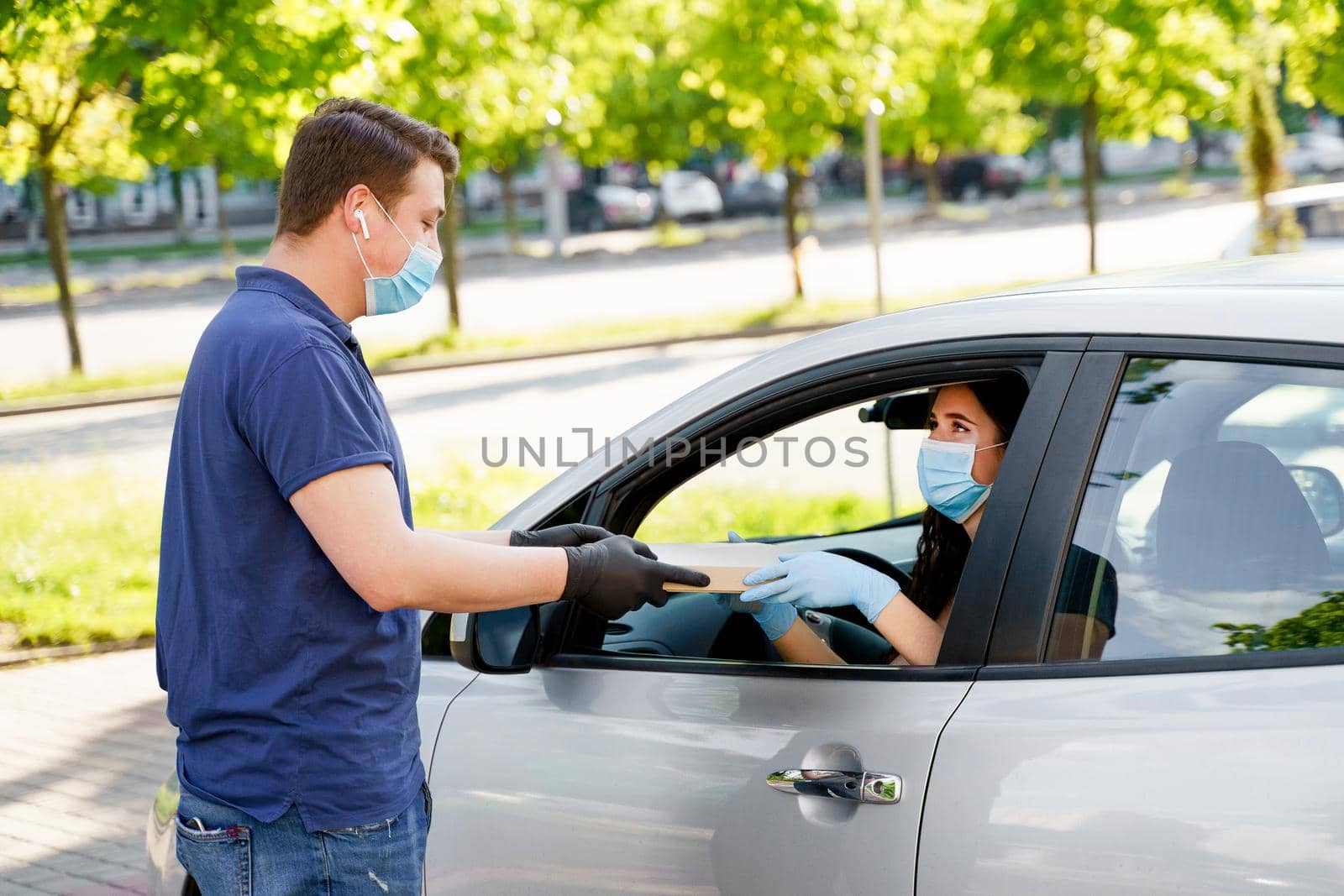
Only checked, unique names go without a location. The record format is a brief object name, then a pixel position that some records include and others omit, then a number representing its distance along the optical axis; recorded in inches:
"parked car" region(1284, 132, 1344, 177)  1722.4
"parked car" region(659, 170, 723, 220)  1759.4
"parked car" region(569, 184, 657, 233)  1742.1
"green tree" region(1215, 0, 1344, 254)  464.8
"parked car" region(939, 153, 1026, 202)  1818.4
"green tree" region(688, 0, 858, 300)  751.1
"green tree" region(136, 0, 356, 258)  326.6
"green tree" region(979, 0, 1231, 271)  706.2
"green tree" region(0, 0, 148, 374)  317.4
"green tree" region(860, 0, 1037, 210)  755.1
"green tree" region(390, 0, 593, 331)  657.6
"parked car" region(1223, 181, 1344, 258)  508.1
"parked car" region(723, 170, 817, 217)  1806.1
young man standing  79.0
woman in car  84.0
